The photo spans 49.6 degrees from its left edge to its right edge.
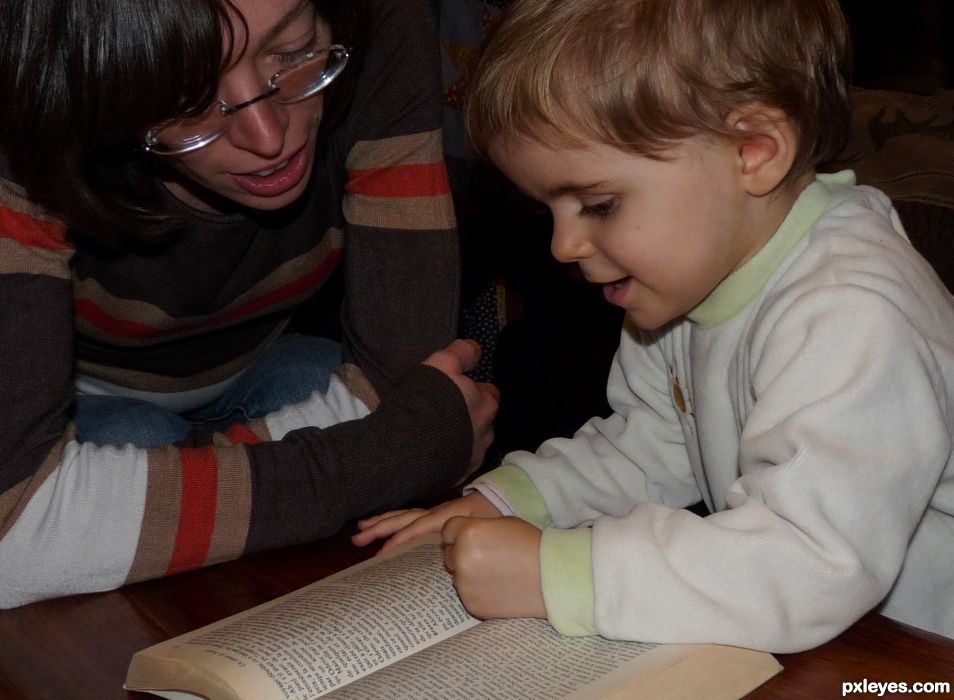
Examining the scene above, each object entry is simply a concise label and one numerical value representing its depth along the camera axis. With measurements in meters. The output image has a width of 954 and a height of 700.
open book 0.70
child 0.74
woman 0.92
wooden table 0.73
